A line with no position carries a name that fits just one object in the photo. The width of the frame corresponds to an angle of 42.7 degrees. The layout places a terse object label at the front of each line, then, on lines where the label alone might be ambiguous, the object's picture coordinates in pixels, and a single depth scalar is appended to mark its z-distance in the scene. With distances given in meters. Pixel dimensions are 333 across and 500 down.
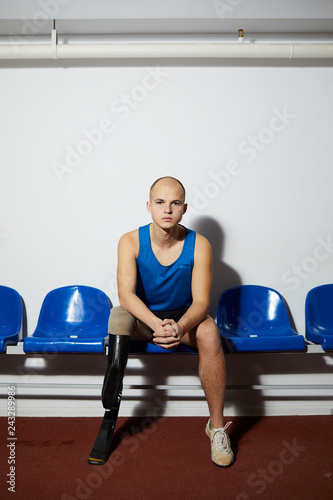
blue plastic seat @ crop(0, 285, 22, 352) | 2.74
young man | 2.07
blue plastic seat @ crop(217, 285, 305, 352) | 2.68
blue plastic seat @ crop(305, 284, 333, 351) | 2.73
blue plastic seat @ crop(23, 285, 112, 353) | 2.68
